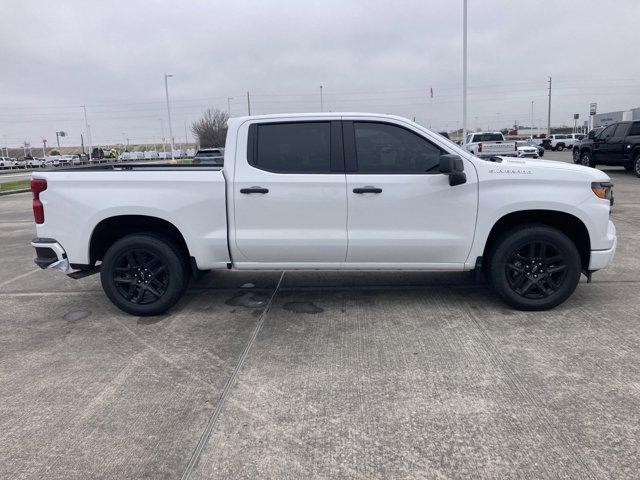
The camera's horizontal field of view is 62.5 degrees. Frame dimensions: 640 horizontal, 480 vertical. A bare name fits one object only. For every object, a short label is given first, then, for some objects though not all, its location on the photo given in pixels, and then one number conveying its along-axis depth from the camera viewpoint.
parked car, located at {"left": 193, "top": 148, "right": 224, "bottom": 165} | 20.27
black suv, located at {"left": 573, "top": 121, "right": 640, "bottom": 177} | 18.58
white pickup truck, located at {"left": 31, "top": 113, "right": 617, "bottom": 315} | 4.89
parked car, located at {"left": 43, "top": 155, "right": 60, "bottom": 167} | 73.96
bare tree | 59.39
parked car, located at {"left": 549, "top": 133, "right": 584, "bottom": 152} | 58.38
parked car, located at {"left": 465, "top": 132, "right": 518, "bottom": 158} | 22.84
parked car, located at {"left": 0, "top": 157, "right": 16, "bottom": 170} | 65.69
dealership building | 54.50
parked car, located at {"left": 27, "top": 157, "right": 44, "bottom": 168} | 71.53
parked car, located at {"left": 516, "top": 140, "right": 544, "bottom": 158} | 31.88
